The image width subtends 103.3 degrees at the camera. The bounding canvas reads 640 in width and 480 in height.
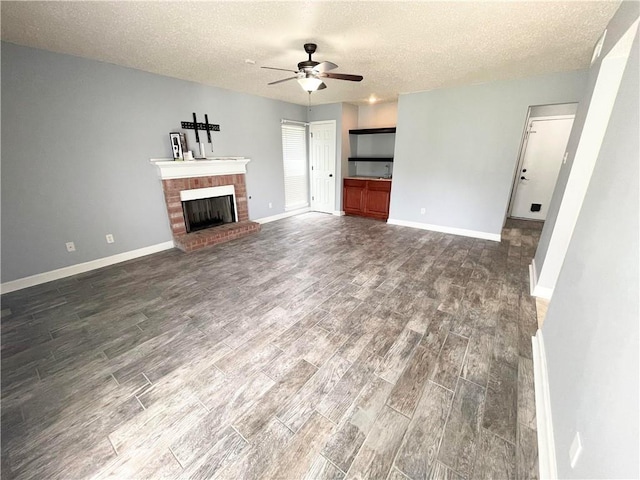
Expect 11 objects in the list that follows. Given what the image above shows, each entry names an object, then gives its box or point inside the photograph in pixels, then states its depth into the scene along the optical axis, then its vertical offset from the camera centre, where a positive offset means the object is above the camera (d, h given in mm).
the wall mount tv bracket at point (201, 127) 3984 +477
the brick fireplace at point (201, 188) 3896 -497
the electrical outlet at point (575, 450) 978 -1100
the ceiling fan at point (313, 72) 2514 +840
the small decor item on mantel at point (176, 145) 3771 +179
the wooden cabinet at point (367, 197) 5535 -855
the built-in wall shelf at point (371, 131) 5386 +577
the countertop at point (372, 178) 5483 -432
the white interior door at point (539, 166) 5148 -149
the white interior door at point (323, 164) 5859 -140
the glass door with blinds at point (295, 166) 5762 -181
